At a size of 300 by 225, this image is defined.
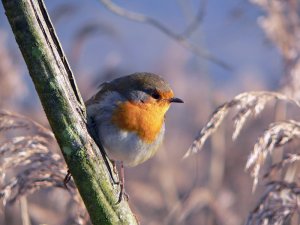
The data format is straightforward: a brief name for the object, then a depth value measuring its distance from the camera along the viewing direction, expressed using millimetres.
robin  4723
